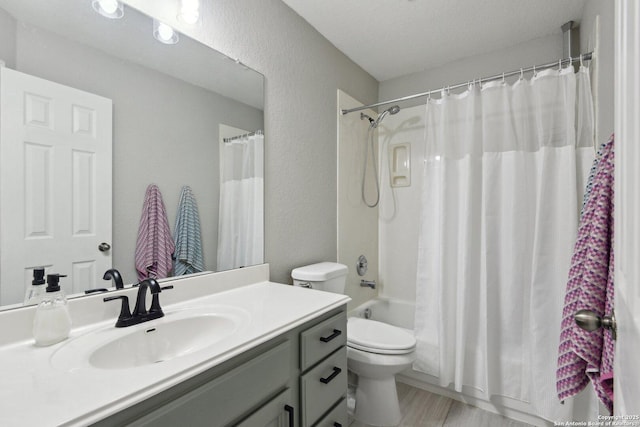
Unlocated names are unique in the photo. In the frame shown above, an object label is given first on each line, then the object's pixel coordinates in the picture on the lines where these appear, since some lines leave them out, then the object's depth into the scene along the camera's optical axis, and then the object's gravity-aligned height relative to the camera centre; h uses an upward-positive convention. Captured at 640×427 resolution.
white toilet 1.66 -0.80
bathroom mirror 0.93 +0.45
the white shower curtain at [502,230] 1.64 -0.10
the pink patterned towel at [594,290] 0.79 -0.22
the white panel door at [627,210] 0.43 +0.00
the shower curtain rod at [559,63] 1.59 +0.81
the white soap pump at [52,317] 0.84 -0.29
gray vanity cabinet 0.69 -0.50
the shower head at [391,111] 2.22 +0.75
